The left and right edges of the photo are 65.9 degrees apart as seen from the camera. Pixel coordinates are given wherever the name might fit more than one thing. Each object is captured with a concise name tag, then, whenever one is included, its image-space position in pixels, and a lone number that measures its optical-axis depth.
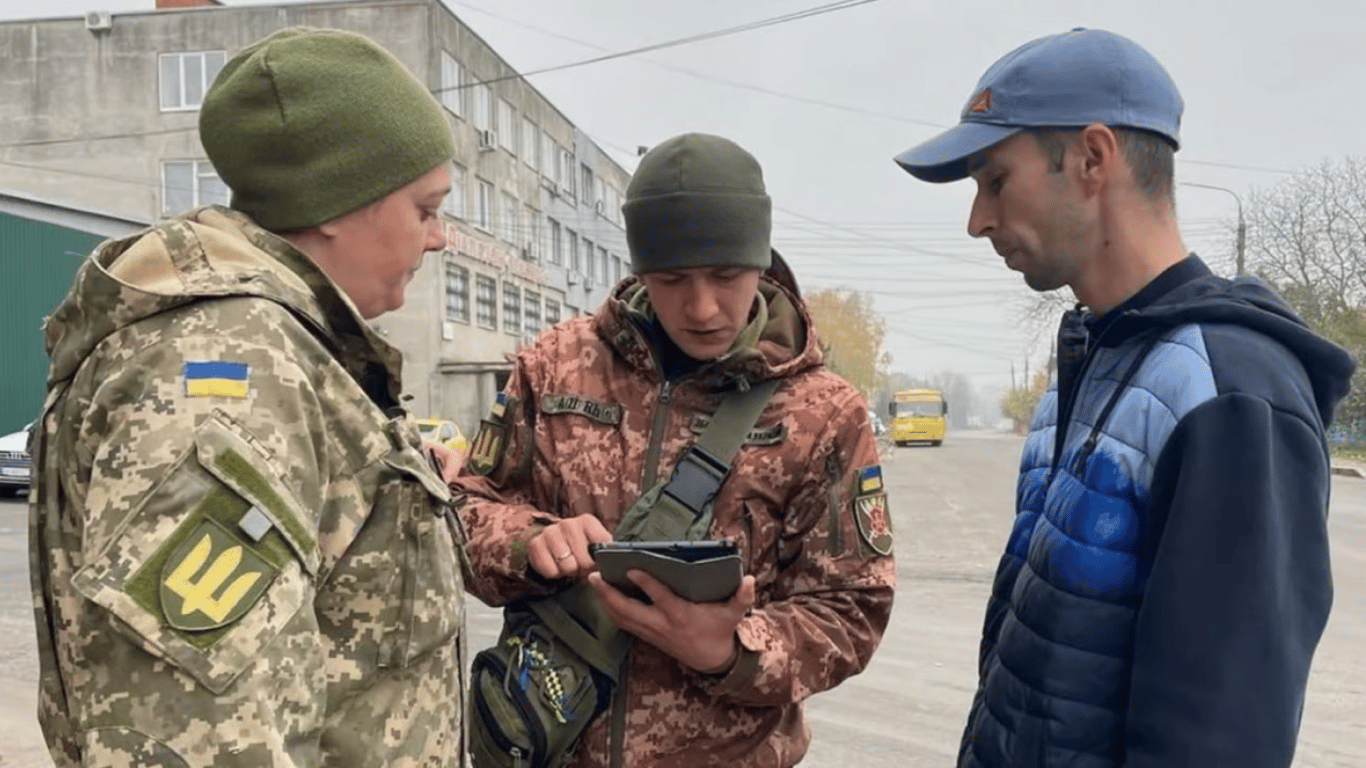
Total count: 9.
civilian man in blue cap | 1.35
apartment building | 28.02
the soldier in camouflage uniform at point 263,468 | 1.10
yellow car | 17.77
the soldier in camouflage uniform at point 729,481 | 1.98
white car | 15.18
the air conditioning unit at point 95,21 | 28.08
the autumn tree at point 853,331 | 68.19
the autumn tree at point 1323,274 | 33.81
